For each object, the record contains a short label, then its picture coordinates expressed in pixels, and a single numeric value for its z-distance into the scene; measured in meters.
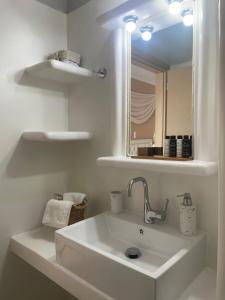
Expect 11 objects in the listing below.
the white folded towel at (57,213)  1.40
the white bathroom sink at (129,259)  0.84
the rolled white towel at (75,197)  1.54
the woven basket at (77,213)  1.43
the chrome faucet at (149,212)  1.24
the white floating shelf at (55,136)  1.39
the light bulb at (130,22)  1.27
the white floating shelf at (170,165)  0.97
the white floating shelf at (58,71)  1.39
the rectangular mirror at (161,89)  1.19
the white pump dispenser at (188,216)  1.10
